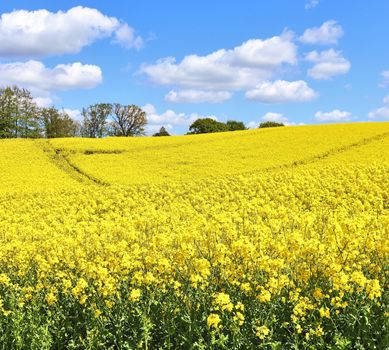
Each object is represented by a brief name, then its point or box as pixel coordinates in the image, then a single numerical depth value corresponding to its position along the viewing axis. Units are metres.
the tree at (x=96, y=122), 106.56
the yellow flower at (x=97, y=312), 6.71
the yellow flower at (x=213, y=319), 5.15
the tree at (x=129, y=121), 108.38
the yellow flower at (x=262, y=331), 5.35
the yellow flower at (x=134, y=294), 6.14
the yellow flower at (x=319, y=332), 5.58
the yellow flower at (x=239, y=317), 5.47
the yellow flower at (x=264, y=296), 5.77
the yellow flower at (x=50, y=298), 7.50
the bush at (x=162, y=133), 107.10
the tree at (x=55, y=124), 96.00
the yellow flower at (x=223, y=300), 5.44
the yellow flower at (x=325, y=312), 5.59
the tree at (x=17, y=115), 83.19
